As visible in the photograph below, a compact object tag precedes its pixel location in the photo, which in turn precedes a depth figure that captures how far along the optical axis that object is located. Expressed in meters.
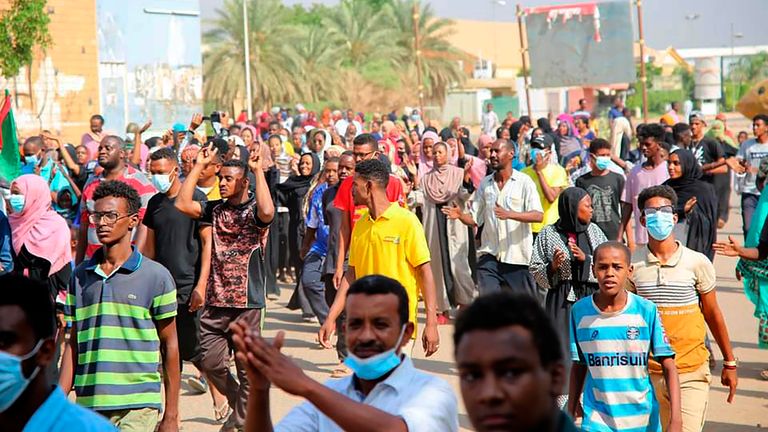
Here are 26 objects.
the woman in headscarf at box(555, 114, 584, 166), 18.88
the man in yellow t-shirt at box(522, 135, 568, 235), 11.46
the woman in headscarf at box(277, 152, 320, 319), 14.95
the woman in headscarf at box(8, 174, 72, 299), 8.98
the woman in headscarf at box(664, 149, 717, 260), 10.33
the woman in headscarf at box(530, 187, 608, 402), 7.97
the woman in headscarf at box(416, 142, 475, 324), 12.89
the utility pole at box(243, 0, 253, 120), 43.66
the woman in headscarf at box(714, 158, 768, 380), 9.02
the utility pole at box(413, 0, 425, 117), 37.59
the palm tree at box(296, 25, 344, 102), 55.72
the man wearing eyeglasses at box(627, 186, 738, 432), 6.60
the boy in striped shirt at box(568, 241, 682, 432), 5.86
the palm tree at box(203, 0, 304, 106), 52.09
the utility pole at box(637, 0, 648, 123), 31.37
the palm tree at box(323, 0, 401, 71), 58.38
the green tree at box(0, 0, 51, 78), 31.86
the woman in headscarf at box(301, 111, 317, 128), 28.50
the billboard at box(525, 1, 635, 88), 34.25
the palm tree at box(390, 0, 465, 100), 60.41
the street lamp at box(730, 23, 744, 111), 87.10
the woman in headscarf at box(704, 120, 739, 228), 19.42
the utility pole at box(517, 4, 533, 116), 33.09
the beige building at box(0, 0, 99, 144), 35.59
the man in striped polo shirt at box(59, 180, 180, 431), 5.86
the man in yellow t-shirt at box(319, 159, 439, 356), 7.83
